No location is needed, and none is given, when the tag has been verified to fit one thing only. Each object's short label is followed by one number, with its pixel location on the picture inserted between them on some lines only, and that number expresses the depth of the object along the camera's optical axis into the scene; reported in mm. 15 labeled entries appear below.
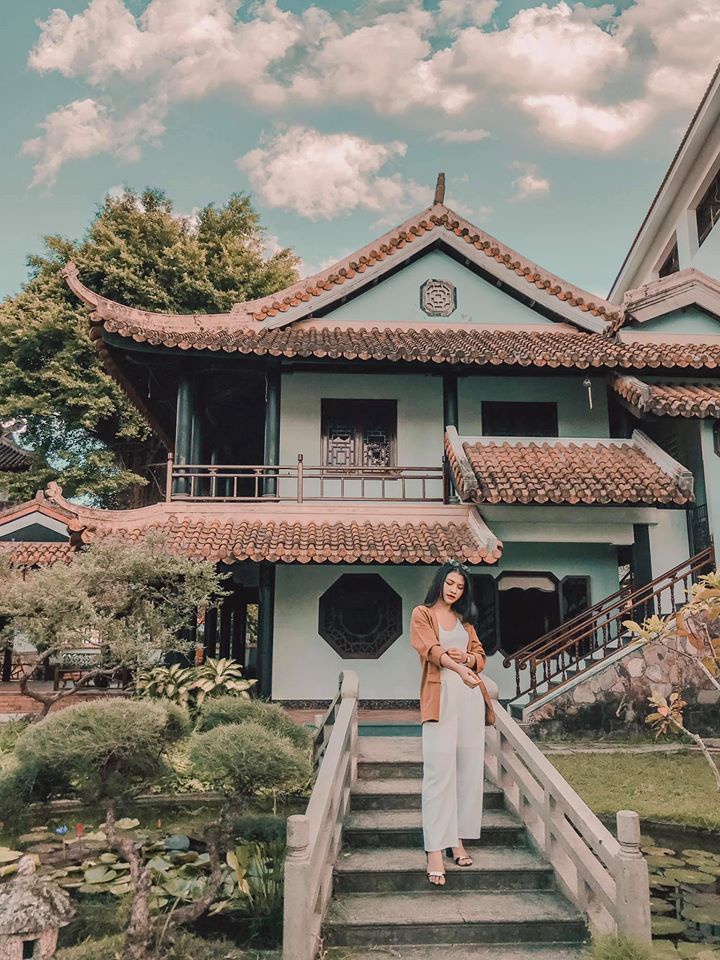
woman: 4426
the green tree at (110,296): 20734
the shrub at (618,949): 3598
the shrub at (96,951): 3895
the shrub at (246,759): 4676
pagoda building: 9758
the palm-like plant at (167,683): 8500
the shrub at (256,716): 6085
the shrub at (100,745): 4801
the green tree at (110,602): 6883
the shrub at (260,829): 5496
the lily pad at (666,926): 4352
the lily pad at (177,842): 5852
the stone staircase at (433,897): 4109
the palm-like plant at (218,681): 8554
